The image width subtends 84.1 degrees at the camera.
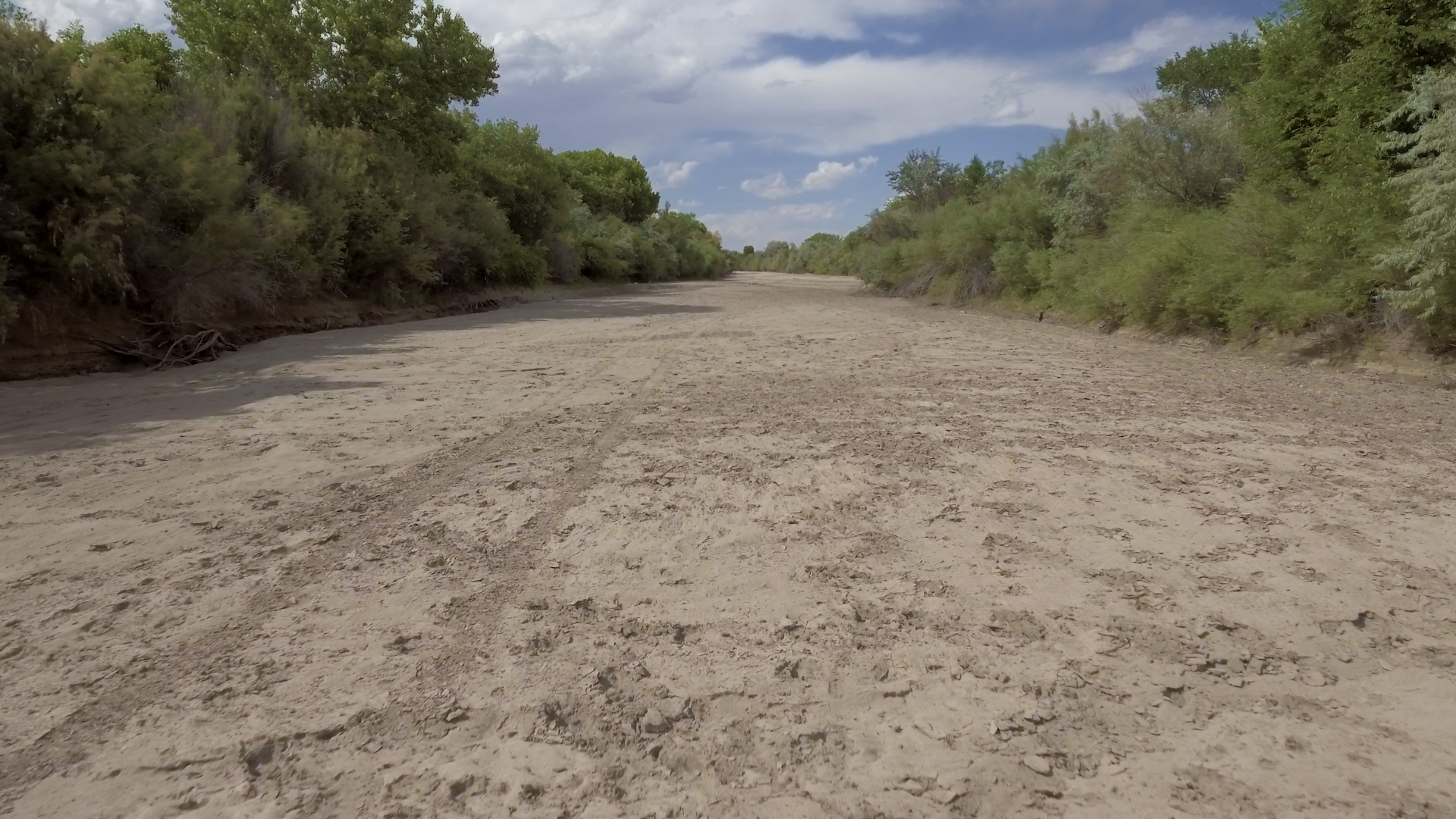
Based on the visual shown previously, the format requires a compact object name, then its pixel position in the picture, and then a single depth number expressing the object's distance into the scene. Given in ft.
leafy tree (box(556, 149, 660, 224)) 185.98
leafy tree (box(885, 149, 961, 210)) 120.37
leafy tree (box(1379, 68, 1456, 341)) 28.43
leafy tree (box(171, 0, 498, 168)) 72.28
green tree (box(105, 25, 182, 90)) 70.95
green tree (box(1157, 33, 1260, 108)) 88.58
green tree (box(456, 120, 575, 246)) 98.48
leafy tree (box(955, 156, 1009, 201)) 104.87
